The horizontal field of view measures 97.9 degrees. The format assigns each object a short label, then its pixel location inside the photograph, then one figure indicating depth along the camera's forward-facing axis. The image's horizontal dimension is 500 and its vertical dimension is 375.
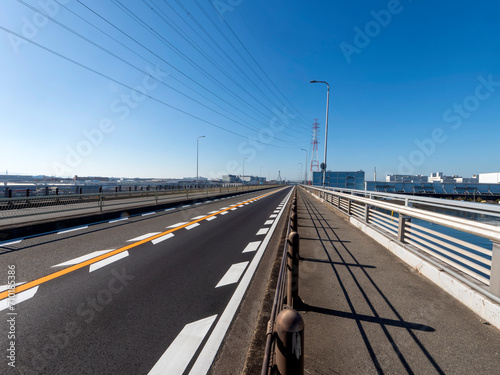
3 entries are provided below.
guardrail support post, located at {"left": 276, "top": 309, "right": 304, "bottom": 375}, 1.21
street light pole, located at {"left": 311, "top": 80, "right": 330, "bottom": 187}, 20.96
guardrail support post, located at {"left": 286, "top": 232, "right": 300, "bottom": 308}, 2.76
